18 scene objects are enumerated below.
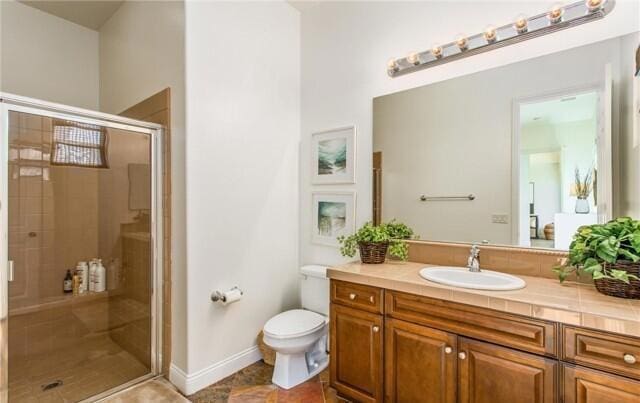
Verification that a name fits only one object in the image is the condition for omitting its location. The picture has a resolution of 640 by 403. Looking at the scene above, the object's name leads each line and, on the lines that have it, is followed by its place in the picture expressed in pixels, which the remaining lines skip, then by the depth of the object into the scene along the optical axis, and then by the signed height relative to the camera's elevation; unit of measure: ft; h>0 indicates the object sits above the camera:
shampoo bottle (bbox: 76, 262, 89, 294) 7.97 -1.92
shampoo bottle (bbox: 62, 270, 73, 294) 7.82 -2.11
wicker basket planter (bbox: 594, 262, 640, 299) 4.20 -1.16
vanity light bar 5.13 +3.14
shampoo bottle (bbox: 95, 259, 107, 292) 7.99 -2.00
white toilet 6.61 -2.89
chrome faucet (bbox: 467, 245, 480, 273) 5.83 -1.14
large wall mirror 5.07 +1.00
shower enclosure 6.47 -1.28
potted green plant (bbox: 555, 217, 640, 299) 4.19 -0.77
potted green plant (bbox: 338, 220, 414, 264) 6.65 -0.88
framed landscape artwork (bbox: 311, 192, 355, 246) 8.15 -0.41
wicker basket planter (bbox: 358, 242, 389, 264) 6.64 -1.09
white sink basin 4.87 -1.35
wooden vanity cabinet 3.77 -2.26
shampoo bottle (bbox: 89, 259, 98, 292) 7.98 -1.92
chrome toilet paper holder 6.93 -2.16
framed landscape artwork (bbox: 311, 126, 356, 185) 8.08 +1.23
